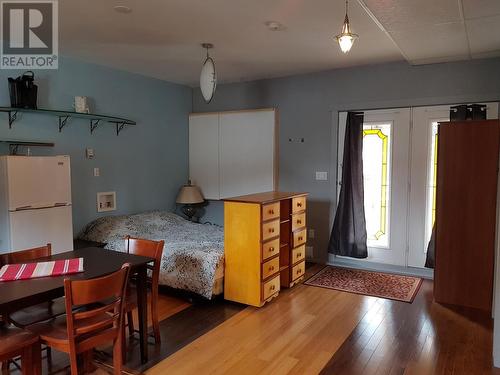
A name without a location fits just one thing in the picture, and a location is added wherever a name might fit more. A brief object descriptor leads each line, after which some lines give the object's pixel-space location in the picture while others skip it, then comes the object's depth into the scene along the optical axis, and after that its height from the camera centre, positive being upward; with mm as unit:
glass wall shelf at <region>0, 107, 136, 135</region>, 3723 +561
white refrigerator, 3296 -345
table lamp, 5562 -488
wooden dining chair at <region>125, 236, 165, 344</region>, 2684 -692
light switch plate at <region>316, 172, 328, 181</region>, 4949 -125
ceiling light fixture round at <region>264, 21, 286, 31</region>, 3213 +1240
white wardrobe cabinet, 5316 +213
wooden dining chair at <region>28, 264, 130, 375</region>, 1865 -860
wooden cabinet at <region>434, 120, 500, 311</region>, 3453 -427
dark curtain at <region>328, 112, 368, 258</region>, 4676 -360
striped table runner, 2070 -609
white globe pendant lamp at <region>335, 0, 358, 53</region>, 2417 +842
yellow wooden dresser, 3412 -770
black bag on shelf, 3672 +741
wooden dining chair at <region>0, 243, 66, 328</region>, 2168 -888
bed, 3502 -815
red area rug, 3887 -1313
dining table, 1799 -625
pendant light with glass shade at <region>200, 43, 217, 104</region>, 3348 +786
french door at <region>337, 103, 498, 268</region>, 4348 -152
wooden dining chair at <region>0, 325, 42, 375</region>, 1850 -917
